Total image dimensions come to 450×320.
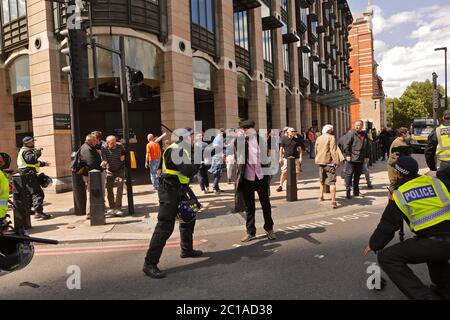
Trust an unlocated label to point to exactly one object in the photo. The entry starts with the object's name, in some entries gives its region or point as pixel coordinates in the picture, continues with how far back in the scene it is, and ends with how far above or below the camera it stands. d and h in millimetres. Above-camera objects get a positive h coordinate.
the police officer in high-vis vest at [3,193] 3980 -485
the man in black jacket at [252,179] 5598 -619
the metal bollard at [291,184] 8484 -1103
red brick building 61531 +10701
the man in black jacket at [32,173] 7703 -529
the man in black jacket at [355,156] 8609 -502
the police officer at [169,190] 4312 -602
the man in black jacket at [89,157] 7531 -236
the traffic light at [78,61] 6910 +1639
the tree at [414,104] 73062 +6041
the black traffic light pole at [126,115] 7777 +645
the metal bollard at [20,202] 6801 -1008
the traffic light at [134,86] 7934 +1285
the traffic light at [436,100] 18422 +1641
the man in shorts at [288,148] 10047 -294
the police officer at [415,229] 2961 -808
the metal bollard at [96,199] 6988 -1039
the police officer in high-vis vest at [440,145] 5480 -207
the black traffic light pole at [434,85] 17578 +2301
